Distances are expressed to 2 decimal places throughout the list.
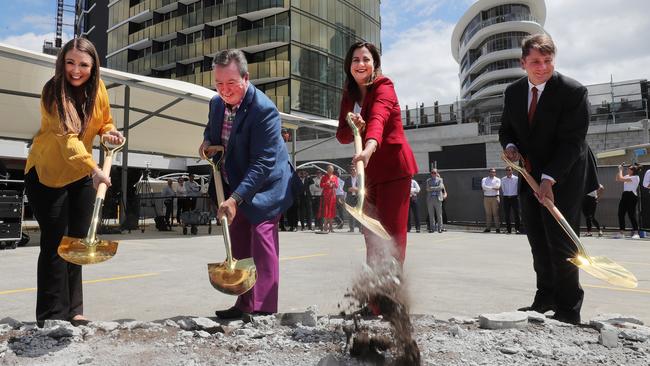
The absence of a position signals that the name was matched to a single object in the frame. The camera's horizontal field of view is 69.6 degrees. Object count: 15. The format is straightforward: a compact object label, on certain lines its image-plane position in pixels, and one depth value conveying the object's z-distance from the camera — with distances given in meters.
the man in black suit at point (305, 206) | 13.87
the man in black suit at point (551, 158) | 2.77
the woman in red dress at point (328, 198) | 12.36
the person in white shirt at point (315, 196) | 14.31
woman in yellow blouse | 2.56
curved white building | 63.19
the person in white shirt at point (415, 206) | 12.88
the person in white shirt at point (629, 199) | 10.81
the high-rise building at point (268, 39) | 35.62
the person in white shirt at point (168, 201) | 12.82
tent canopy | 8.94
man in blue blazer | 2.80
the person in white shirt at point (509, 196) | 12.16
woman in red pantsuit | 2.75
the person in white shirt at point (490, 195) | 12.80
